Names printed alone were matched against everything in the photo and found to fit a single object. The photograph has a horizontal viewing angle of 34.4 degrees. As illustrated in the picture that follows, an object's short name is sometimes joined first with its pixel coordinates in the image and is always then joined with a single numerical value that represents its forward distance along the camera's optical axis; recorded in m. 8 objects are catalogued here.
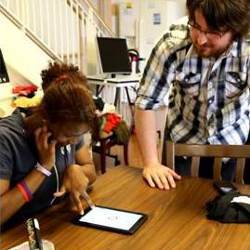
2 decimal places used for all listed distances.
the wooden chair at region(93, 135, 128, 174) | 3.37
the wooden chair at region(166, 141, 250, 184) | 1.50
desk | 4.31
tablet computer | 1.11
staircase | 3.72
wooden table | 1.04
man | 1.42
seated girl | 1.21
